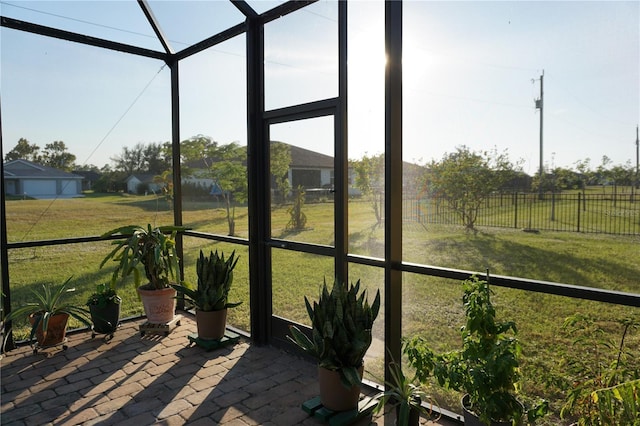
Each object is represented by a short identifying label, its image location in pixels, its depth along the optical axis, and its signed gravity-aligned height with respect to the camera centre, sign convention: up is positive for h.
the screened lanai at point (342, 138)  2.83 +0.45
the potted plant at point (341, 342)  2.61 -0.96
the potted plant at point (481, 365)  2.00 -0.91
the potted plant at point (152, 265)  4.10 -0.72
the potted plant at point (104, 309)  4.14 -1.17
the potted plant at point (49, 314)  3.76 -1.13
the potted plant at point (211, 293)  3.80 -0.93
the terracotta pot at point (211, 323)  3.82 -1.22
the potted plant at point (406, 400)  2.30 -1.22
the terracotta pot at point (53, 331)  3.80 -1.28
